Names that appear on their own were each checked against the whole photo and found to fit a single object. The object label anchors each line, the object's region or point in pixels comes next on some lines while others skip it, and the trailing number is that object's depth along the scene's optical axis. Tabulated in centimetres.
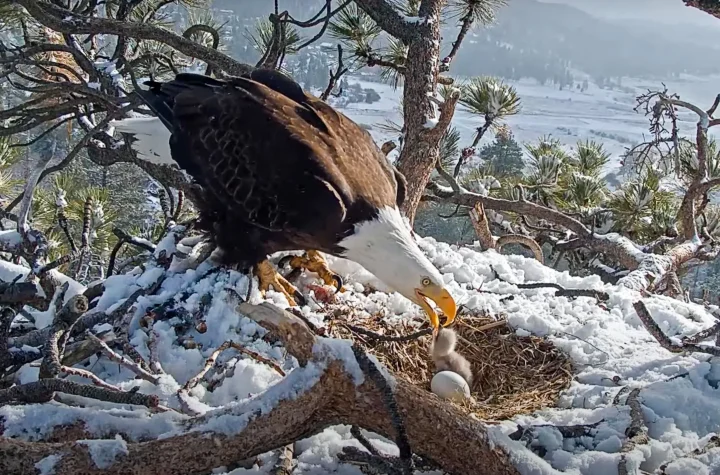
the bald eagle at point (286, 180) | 234
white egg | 215
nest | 224
